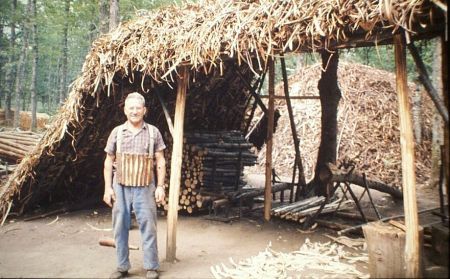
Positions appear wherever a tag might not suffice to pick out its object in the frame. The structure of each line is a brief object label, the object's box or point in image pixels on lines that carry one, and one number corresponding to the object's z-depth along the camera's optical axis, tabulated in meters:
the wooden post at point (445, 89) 2.85
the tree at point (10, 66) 24.66
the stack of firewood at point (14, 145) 10.08
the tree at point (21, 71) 20.34
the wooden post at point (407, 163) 3.42
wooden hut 3.58
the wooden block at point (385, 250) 3.71
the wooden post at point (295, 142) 7.74
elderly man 4.21
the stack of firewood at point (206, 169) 7.38
